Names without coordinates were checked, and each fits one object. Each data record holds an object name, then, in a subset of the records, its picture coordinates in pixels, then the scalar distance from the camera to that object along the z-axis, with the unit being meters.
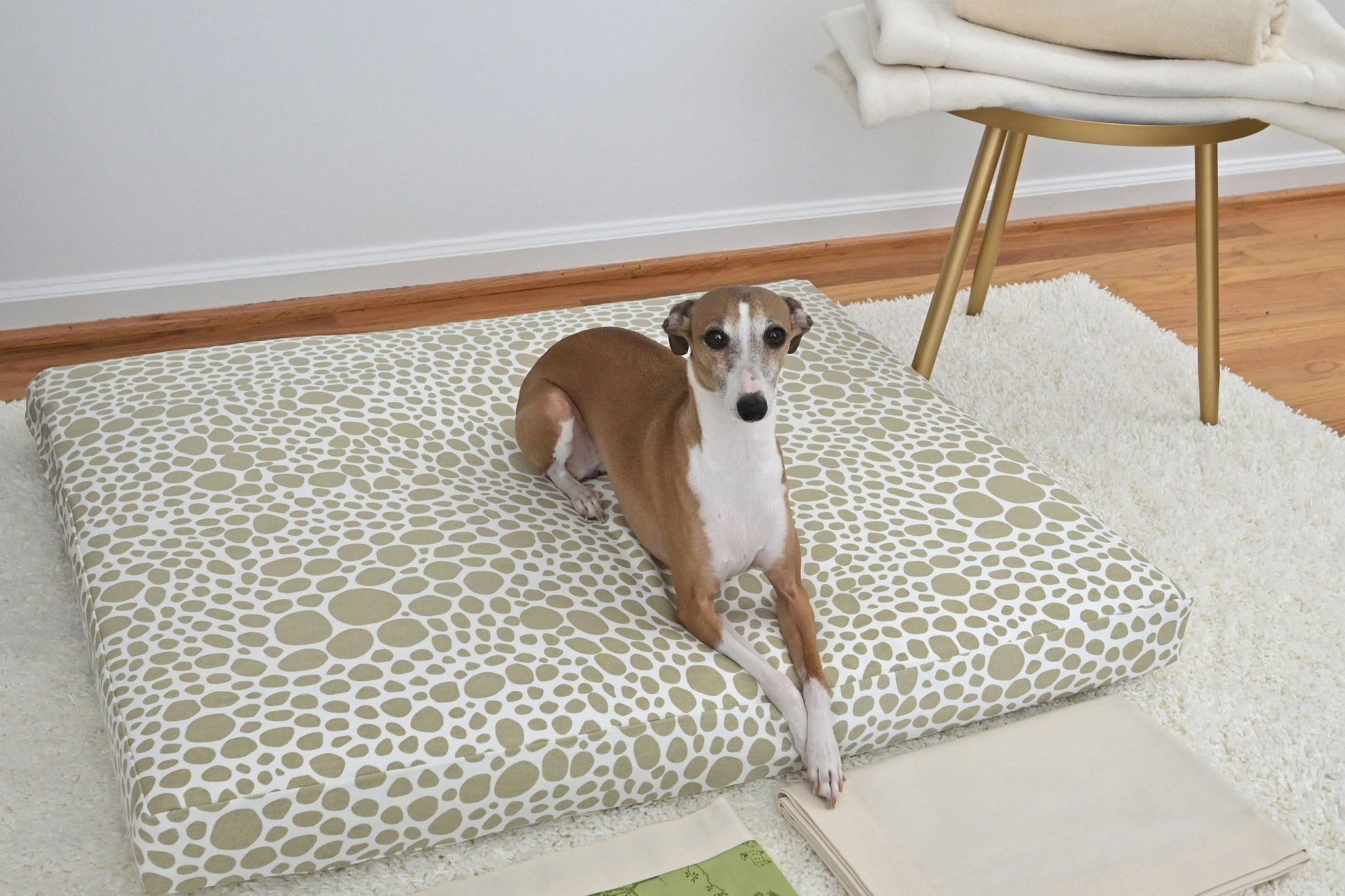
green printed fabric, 1.41
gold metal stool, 2.06
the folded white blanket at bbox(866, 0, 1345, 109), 2.05
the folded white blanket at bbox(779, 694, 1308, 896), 1.45
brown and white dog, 1.44
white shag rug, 1.49
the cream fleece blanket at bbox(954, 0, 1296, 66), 2.05
